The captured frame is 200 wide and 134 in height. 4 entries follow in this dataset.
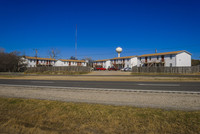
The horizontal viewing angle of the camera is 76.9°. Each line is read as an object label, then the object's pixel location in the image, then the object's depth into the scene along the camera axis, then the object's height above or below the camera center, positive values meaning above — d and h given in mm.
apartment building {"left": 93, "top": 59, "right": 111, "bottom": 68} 74112 +2953
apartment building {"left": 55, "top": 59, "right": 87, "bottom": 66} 74631 +3516
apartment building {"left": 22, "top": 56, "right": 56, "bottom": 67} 65781 +3602
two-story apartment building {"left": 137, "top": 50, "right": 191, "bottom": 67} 44666 +3559
